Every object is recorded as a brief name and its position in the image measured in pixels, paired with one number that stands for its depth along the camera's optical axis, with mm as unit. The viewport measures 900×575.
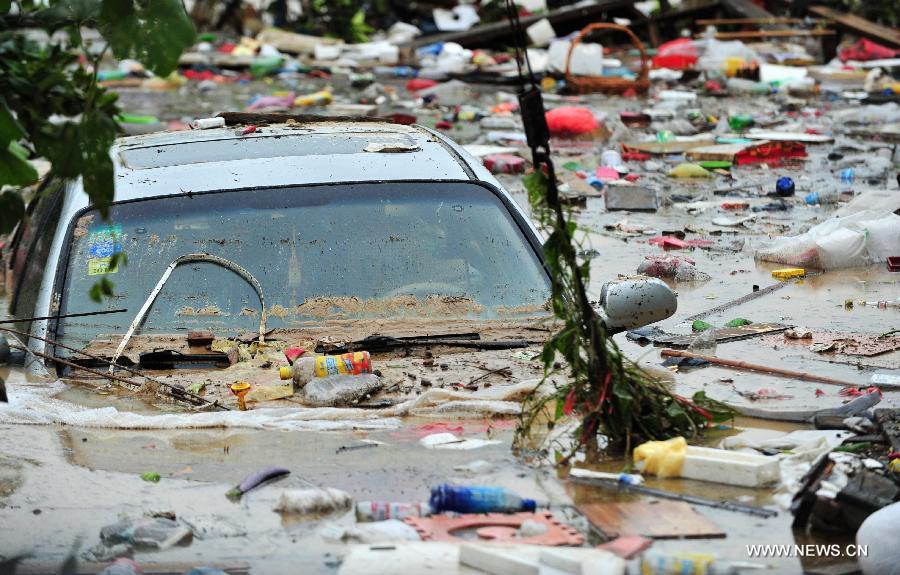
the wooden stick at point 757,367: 10922
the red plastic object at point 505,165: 25109
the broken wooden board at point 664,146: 27766
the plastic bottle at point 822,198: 21984
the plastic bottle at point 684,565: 6289
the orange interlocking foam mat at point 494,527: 6902
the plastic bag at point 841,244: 16969
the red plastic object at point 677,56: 42781
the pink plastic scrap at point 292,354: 9812
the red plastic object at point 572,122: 29375
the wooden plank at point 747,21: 46100
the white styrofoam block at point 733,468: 7754
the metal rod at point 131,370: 9375
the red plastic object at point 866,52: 44625
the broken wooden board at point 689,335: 12914
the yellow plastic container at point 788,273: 16547
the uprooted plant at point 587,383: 8398
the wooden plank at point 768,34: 44031
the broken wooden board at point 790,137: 28234
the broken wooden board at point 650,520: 6977
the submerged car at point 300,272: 9875
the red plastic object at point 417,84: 39906
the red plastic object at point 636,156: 27112
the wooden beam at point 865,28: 43219
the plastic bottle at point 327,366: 9500
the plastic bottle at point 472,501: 7328
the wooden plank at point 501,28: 47906
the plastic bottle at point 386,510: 7254
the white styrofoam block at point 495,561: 6406
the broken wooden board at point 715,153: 26656
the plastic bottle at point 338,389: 9328
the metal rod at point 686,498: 7383
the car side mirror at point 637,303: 9734
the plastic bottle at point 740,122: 31000
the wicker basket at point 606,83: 37187
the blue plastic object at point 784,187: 22672
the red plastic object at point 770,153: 26631
